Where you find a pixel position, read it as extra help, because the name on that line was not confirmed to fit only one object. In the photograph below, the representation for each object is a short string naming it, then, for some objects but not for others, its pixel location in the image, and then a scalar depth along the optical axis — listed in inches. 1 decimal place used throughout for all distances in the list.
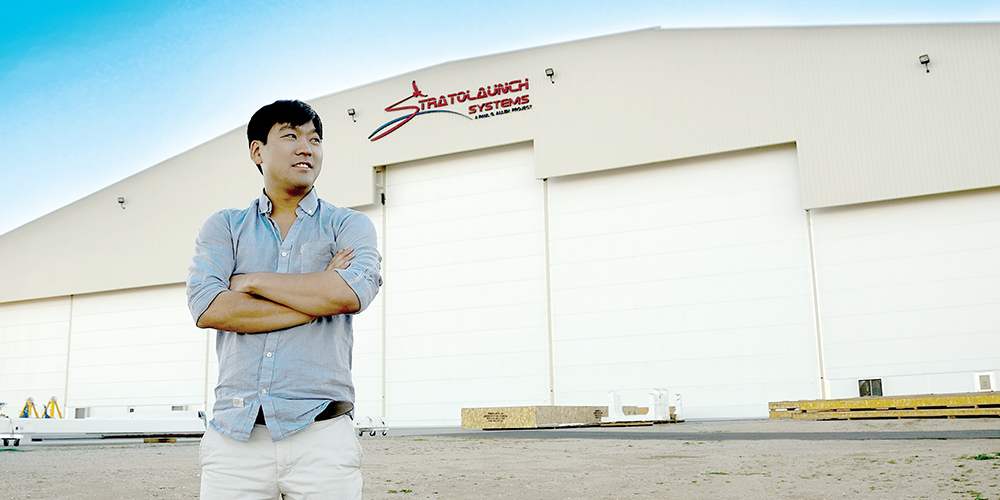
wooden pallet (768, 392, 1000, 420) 613.9
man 74.7
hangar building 762.8
